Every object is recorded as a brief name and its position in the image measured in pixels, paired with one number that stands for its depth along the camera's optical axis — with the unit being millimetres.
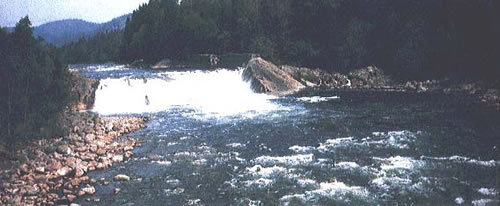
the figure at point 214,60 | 65125
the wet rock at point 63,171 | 19438
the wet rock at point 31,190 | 16812
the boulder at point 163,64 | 68212
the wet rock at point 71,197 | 16269
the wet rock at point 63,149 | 22720
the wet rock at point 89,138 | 25597
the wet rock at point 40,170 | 19422
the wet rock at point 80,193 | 16792
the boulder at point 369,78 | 52500
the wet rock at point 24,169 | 19266
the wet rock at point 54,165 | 20016
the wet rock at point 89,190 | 17016
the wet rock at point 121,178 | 18656
